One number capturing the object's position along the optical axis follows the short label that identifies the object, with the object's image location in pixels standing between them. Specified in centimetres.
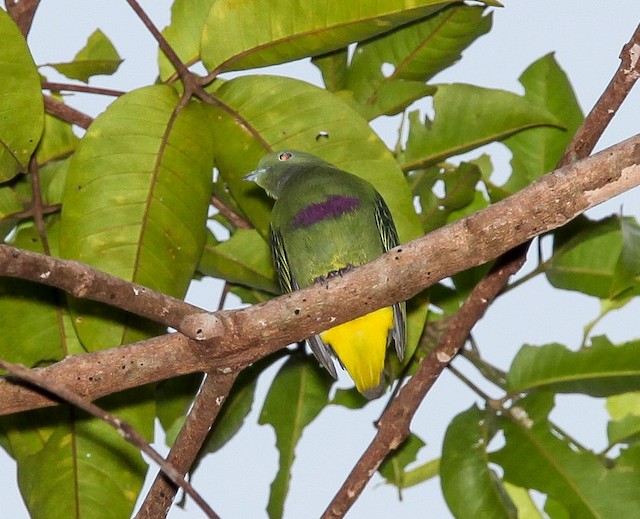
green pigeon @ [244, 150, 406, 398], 684
